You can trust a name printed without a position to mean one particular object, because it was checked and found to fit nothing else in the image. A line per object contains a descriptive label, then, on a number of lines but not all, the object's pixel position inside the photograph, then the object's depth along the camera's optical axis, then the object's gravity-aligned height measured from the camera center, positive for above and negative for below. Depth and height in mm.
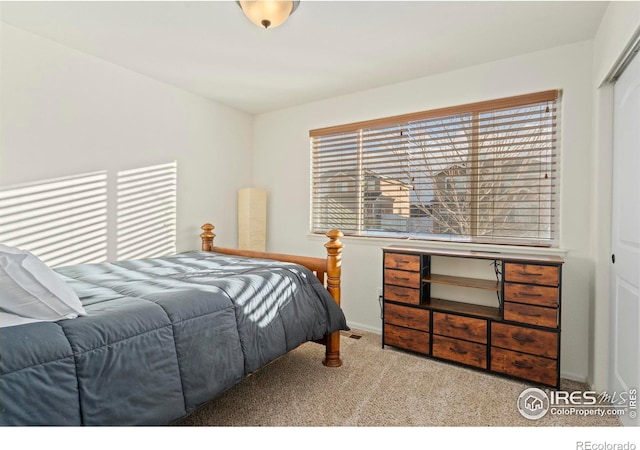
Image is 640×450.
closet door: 1708 -79
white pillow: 1159 -253
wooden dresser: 2234 -670
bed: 1060 -491
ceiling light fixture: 1656 +1061
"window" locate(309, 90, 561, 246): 2561 +436
